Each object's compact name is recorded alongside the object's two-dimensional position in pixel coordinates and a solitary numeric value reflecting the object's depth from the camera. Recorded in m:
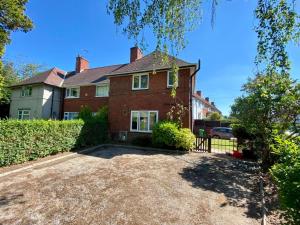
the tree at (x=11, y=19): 13.08
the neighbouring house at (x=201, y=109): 29.31
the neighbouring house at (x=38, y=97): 21.25
